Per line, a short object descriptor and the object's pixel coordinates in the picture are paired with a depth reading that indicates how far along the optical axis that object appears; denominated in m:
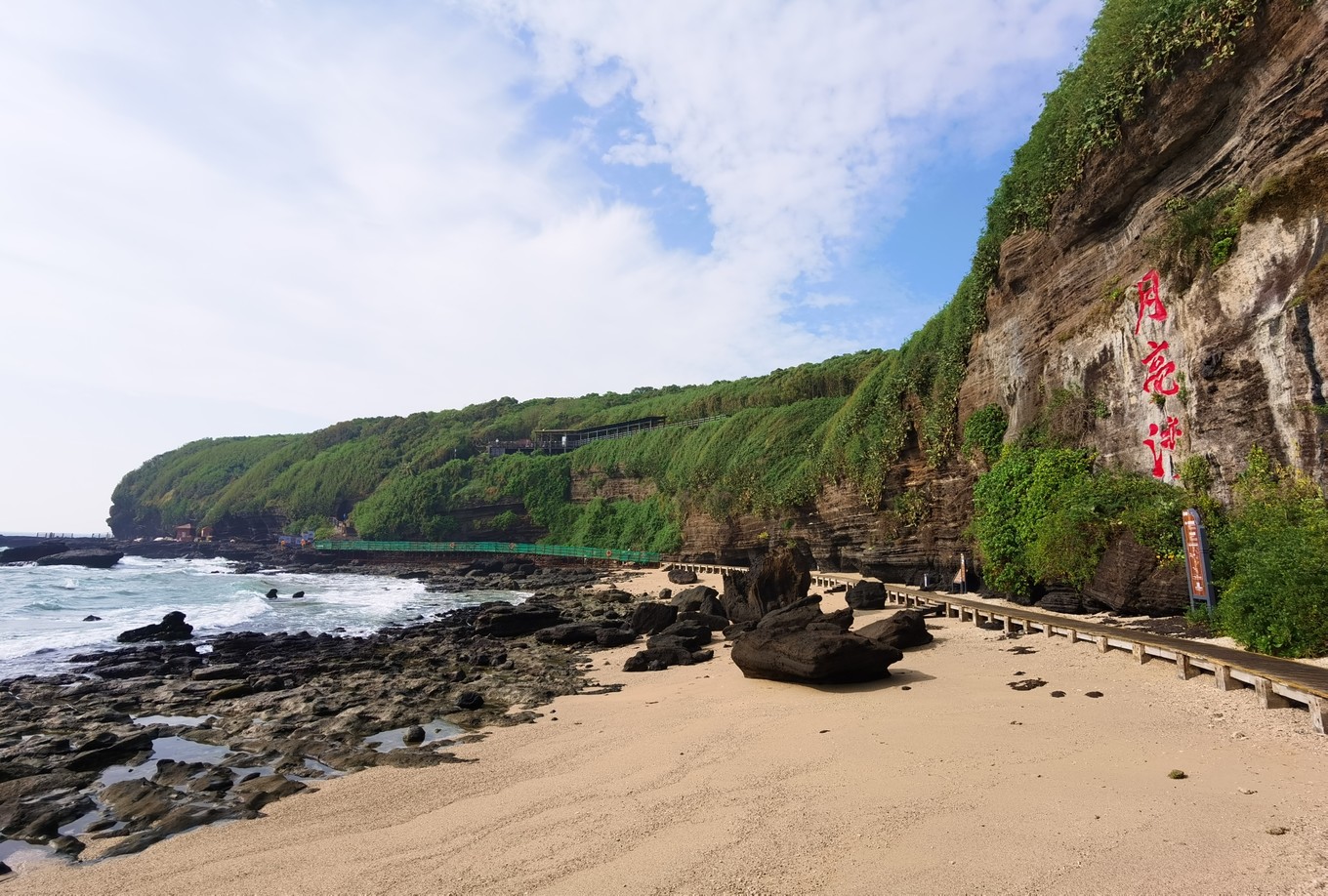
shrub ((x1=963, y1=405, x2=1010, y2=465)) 21.14
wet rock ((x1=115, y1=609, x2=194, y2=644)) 24.41
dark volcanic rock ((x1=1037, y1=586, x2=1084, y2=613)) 14.82
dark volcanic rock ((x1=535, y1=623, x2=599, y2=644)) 20.89
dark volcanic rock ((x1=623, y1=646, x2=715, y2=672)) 15.94
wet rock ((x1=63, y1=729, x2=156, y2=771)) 10.27
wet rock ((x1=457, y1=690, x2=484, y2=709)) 12.84
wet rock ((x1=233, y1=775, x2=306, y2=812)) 8.43
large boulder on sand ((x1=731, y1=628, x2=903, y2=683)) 10.91
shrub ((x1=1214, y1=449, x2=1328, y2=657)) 9.04
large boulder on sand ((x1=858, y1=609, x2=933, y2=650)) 13.79
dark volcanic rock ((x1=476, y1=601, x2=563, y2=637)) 23.43
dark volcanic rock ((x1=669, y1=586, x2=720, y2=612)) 24.16
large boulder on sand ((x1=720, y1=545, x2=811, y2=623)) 20.45
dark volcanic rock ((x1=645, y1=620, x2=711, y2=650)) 17.50
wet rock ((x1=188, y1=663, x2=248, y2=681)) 17.12
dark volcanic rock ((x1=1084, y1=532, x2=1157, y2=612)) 13.28
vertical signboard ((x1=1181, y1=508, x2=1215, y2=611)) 11.20
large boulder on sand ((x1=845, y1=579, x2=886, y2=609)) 21.28
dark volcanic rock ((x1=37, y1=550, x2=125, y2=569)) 68.38
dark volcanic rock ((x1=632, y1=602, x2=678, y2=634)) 21.30
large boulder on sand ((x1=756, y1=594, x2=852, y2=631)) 13.41
